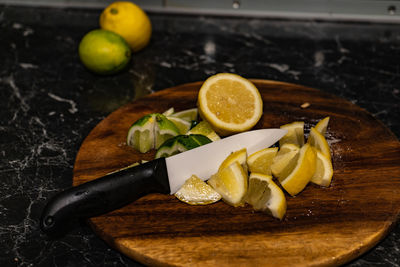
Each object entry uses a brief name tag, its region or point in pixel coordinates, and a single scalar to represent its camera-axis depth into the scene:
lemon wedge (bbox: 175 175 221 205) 0.49
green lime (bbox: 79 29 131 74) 0.66
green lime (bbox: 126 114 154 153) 0.54
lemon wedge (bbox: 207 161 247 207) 0.49
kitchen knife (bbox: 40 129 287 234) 0.46
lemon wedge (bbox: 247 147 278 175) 0.51
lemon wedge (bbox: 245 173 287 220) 0.48
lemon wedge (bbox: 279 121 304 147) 0.55
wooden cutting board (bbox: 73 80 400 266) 0.46
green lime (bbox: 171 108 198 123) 0.58
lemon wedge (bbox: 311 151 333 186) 0.50
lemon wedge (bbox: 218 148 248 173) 0.51
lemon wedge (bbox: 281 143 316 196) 0.49
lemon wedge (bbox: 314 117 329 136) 0.56
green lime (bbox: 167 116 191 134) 0.57
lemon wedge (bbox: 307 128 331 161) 0.52
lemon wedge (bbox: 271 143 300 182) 0.51
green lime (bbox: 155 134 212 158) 0.52
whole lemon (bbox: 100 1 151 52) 0.70
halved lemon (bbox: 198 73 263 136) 0.55
